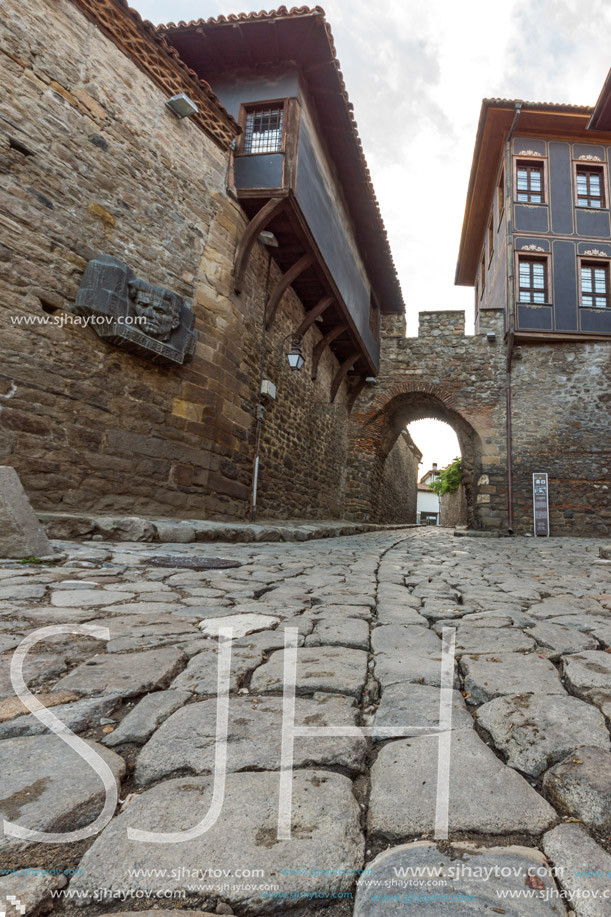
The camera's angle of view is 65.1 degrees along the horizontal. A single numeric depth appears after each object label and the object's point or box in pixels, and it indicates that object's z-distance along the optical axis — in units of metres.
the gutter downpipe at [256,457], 7.51
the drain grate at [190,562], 3.41
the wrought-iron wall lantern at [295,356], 8.55
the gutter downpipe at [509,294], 12.06
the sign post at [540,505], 11.44
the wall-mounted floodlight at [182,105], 6.01
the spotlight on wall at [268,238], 7.49
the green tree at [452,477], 19.81
